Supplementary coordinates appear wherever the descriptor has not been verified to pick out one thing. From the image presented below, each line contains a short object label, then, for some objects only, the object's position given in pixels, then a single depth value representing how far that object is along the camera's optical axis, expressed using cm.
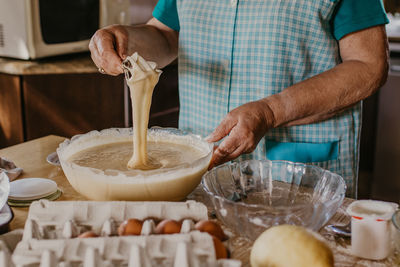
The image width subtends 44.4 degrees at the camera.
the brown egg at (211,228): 89
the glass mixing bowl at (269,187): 100
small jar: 92
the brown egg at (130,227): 89
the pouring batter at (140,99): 124
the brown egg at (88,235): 87
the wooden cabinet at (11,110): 272
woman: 148
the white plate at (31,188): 119
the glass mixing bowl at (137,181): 109
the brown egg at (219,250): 84
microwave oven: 275
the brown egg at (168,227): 89
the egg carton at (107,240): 78
